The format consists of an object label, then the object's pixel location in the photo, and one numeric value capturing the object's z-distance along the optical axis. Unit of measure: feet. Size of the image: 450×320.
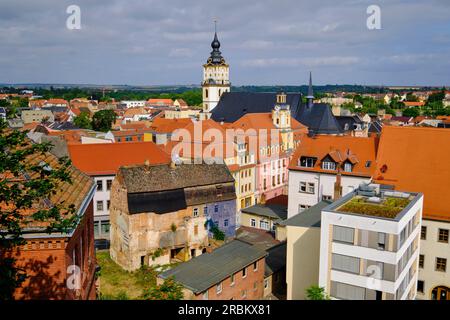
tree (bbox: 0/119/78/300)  34.32
